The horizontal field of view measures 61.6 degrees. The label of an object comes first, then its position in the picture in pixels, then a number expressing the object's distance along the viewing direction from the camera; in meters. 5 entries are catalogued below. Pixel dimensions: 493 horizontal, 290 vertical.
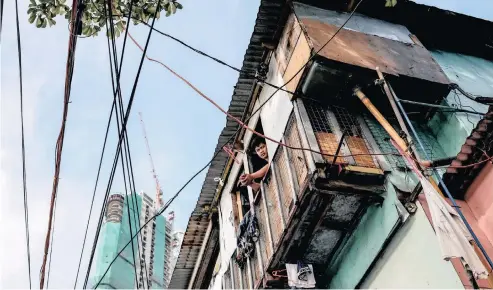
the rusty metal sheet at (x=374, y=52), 7.32
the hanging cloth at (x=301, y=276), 6.75
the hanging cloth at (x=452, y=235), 3.95
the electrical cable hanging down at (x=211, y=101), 5.49
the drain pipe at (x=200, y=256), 12.29
